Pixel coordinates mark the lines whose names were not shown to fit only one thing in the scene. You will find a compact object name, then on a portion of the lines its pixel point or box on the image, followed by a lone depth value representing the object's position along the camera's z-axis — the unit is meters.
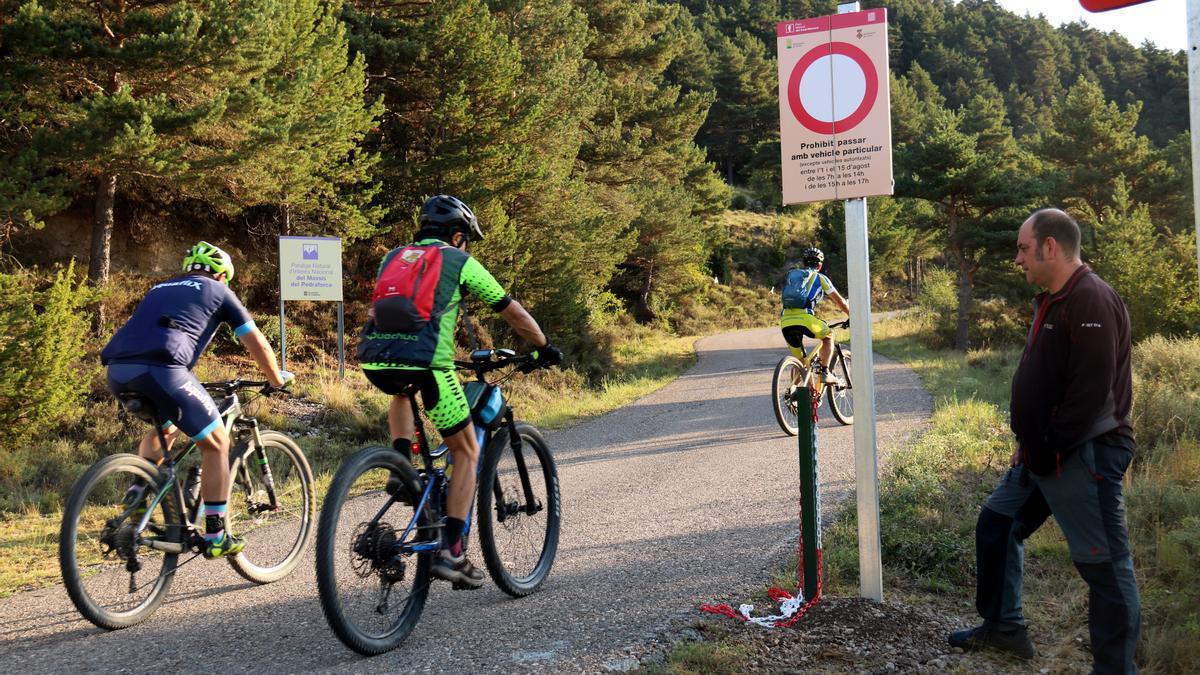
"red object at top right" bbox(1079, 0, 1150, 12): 3.36
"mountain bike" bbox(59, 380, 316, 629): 4.28
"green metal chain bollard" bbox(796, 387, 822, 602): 4.43
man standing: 3.54
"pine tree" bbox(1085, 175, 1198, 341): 25.45
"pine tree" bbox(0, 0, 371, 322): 11.07
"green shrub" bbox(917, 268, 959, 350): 33.50
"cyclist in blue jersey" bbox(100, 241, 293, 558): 4.50
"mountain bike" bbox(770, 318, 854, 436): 10.46
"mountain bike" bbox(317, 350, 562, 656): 3.75
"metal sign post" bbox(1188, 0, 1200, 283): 3.32
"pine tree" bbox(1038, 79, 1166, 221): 41.50
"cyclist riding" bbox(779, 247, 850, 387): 10.11
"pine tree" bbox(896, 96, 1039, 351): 30.09
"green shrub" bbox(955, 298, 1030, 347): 32.00
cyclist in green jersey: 3.98
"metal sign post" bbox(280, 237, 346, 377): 12.41
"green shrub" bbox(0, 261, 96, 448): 9.29
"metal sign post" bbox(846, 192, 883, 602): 4.39
